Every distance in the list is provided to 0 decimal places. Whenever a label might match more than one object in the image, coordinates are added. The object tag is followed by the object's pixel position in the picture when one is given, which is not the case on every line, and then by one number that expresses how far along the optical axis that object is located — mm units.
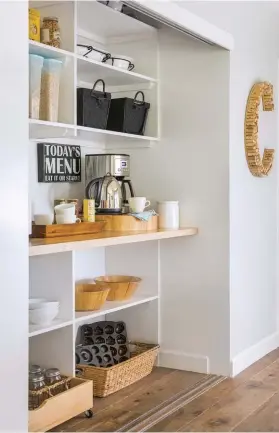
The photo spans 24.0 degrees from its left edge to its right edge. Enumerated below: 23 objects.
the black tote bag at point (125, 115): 3688
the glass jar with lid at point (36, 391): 2885
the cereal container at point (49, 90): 3057
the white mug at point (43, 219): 3195
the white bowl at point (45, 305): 2992
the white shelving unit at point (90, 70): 3133
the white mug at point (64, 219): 3268
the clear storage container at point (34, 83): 2975
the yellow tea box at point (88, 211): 3476
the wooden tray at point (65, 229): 3031
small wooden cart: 2783
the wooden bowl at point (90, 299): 3391
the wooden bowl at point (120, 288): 3666
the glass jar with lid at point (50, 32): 3086
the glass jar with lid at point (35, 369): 2993
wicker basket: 3387
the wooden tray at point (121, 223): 3596
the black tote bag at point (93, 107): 3379
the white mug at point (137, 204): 3699
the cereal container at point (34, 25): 3006
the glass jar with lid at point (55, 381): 3002
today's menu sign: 3477
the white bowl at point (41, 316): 2966
